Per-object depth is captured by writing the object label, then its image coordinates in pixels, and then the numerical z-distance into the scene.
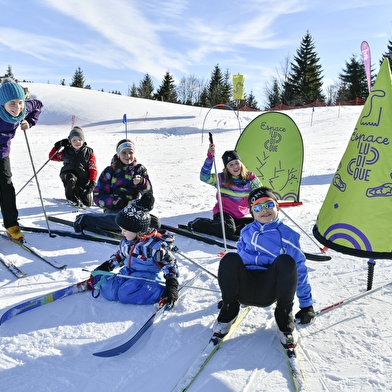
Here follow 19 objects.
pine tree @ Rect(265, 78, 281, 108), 45.53
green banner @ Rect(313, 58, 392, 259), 2.98
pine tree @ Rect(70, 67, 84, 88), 50.72
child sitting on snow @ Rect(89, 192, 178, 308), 3.01
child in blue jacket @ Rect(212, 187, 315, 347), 2.37
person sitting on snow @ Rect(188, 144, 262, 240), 4.97
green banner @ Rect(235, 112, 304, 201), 5.81
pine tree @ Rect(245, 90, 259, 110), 53.28
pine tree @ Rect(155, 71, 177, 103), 45.81
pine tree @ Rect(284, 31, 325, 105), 41.22
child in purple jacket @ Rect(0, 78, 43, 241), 3.87
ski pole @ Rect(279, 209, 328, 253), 4.32
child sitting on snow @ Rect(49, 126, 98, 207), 6.47
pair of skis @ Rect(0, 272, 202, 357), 2.35
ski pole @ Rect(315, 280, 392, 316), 2.83
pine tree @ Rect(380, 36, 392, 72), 36.25
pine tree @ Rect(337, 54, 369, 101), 38.94
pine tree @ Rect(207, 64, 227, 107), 44.25
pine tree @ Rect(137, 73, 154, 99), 50.93
